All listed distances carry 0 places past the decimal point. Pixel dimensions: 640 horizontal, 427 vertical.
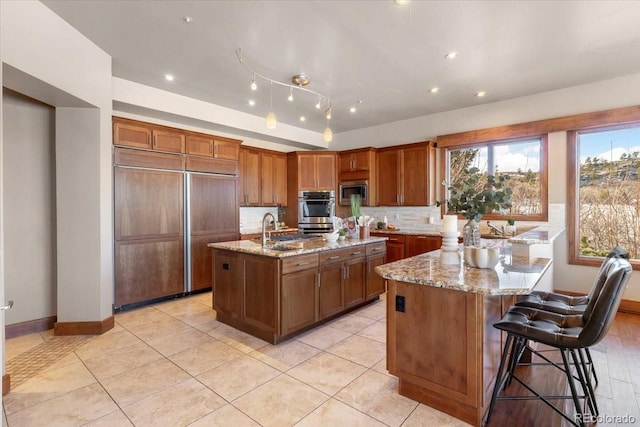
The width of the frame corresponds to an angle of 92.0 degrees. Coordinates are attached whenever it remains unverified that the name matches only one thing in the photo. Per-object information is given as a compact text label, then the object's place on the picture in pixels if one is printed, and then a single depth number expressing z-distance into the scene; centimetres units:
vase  236
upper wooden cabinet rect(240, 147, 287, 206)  520
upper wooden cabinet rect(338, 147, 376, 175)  556
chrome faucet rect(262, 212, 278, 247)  318
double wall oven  576
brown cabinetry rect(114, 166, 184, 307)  364
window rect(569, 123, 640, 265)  375
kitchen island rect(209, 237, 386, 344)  278
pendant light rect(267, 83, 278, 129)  303
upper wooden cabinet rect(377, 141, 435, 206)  505
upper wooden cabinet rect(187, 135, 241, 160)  428
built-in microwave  562
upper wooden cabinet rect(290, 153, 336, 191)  576
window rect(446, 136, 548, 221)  429
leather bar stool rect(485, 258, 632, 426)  148
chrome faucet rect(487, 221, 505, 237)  391
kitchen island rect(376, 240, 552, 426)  171
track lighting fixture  306
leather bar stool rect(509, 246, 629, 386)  182
